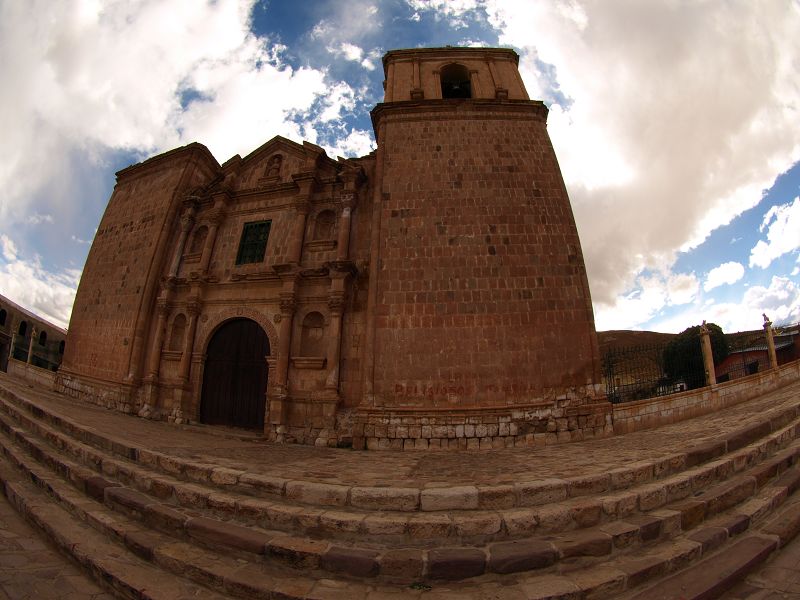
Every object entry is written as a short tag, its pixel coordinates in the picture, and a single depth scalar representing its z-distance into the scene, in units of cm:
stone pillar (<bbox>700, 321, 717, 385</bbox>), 953
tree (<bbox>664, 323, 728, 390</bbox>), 1123
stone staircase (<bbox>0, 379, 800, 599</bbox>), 256
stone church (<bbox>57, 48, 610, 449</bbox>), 750
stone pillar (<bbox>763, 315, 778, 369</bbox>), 1123
